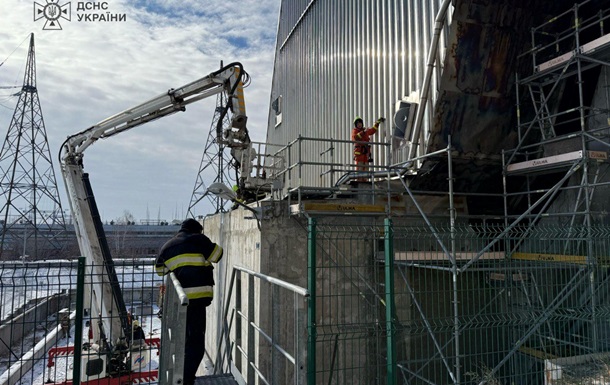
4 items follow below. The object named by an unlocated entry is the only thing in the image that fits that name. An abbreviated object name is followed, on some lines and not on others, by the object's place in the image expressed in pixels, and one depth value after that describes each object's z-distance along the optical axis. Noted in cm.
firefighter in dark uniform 557
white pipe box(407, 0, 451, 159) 745
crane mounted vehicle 891
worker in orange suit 889
